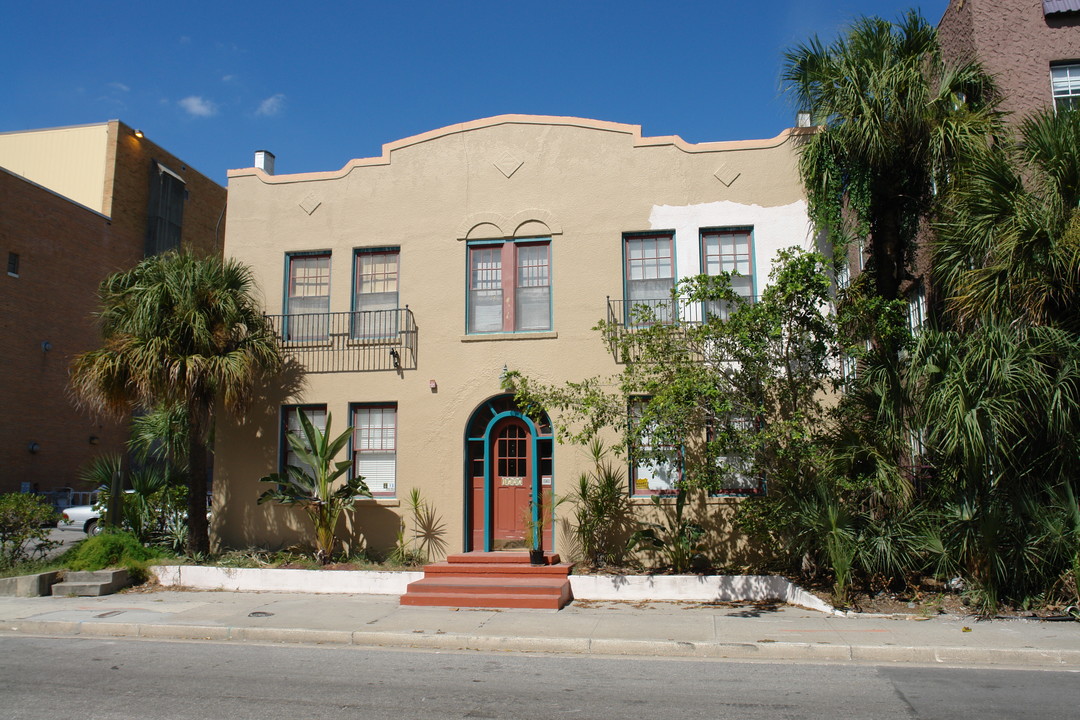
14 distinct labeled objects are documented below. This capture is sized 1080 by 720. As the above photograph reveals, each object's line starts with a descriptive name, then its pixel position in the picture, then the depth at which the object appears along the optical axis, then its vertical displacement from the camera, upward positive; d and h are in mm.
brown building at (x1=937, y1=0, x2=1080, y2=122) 13336 +6984
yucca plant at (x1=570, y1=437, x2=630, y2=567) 13211 -536
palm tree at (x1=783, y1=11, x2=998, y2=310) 11867 +5103
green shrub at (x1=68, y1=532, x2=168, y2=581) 13078 -1223
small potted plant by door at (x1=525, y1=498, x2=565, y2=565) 13539 -730
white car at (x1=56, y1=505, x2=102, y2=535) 21484 -1025
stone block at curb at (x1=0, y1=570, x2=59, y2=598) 12508 -1625
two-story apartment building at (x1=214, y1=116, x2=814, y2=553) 14125 +3561
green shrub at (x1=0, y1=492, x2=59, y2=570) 13539 -734
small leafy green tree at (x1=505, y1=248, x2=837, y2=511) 11023 +1317
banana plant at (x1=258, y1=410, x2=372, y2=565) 13758 -173
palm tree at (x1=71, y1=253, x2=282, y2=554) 13180 +2123
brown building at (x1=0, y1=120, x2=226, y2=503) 26703 +8105
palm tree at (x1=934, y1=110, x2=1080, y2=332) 10211 +3108
